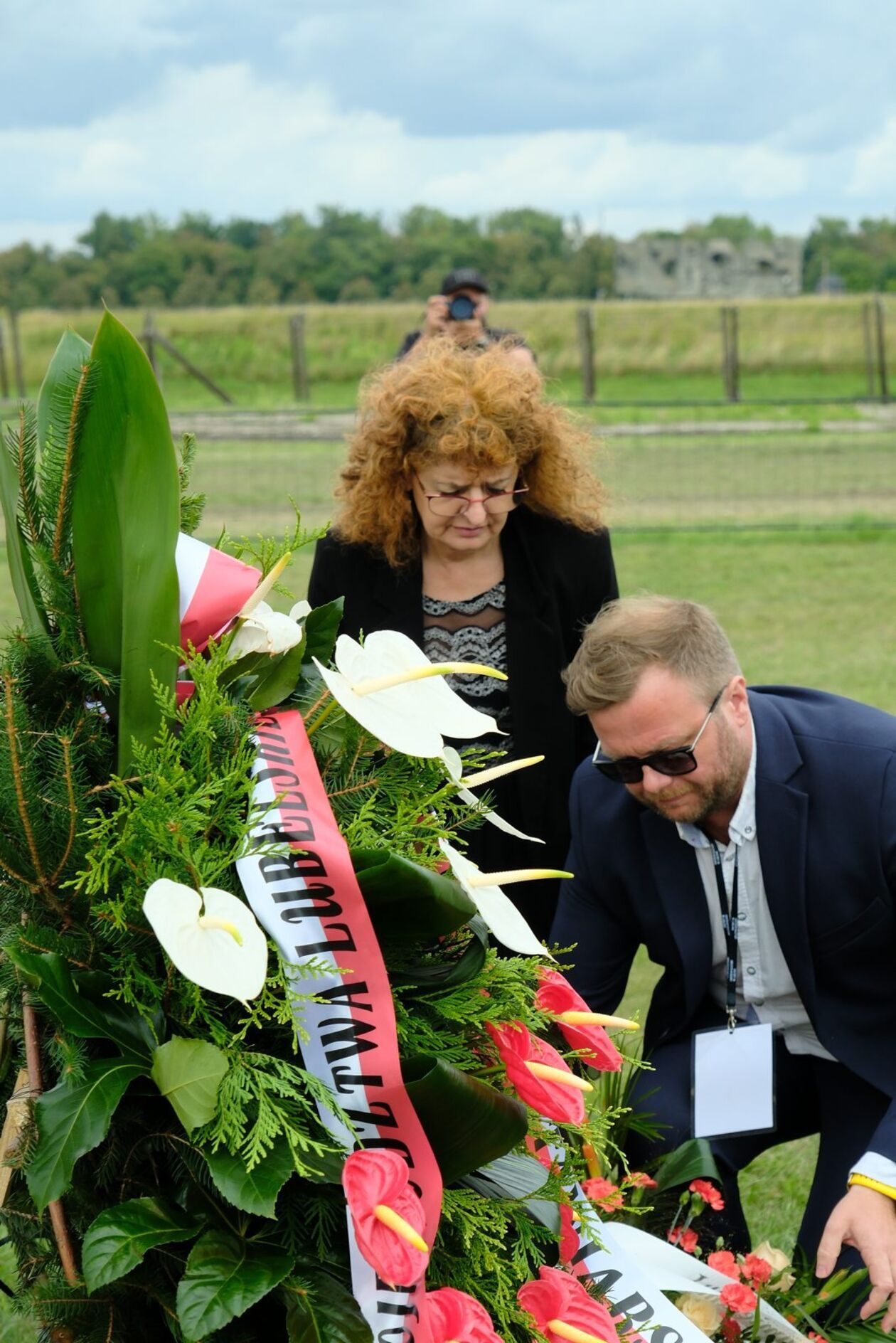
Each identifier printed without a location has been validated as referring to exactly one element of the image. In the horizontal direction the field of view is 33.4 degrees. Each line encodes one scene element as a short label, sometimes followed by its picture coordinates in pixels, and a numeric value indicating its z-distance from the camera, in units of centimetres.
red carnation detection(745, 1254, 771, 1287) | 206
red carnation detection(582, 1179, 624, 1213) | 182
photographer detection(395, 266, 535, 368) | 673
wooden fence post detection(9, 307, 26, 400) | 2286
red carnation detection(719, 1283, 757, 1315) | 191
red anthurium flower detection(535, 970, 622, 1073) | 164
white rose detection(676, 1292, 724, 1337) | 194
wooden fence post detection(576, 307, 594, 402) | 2420
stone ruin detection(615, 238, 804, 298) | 4641
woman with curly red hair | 312
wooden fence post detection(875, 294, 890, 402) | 2462
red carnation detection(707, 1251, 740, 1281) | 206
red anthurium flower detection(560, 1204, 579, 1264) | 163
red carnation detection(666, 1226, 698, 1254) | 222
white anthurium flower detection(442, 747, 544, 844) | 151
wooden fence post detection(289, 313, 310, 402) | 2720
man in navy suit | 239
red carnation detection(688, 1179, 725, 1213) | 221
